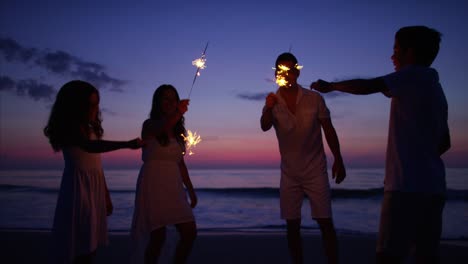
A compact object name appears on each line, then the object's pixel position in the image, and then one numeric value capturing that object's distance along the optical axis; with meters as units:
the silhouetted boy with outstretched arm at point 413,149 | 2.81
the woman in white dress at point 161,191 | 4.36
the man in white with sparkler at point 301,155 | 4.43
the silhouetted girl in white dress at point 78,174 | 3.73
